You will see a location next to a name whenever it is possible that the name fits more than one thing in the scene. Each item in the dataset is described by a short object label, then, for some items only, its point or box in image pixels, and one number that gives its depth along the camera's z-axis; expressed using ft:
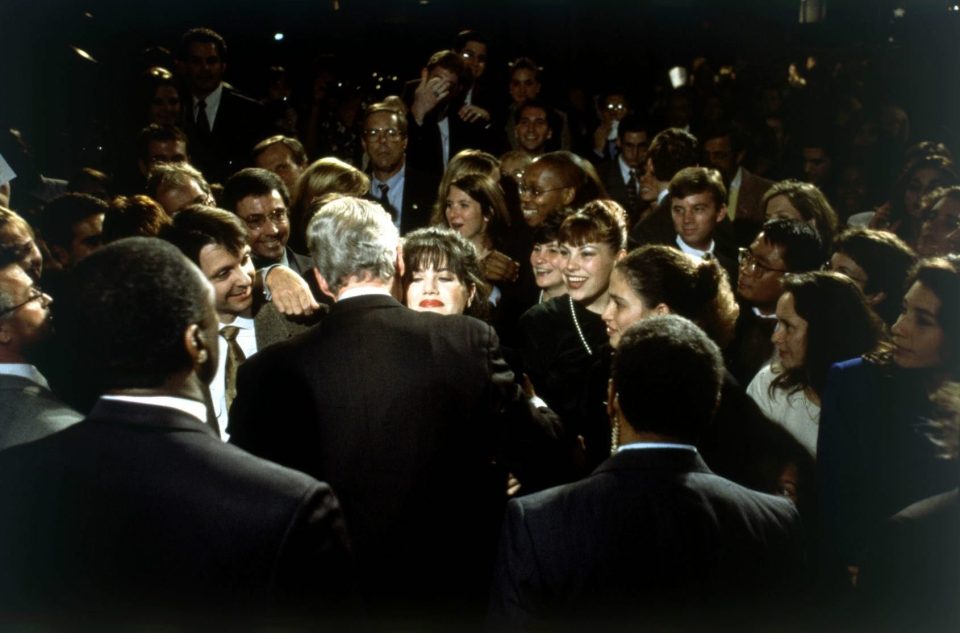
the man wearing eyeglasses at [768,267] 13.55
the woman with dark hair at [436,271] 11.44
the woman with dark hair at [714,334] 9.62
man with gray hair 8.09
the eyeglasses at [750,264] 13.87
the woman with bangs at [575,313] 12.26
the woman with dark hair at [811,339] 11.32
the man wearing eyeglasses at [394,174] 18.69
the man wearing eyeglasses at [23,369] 7.51
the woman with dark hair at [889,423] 10.05
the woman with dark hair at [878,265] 13.39
